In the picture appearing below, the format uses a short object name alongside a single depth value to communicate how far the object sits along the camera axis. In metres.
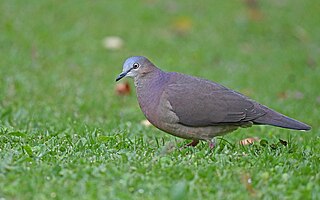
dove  12.11
